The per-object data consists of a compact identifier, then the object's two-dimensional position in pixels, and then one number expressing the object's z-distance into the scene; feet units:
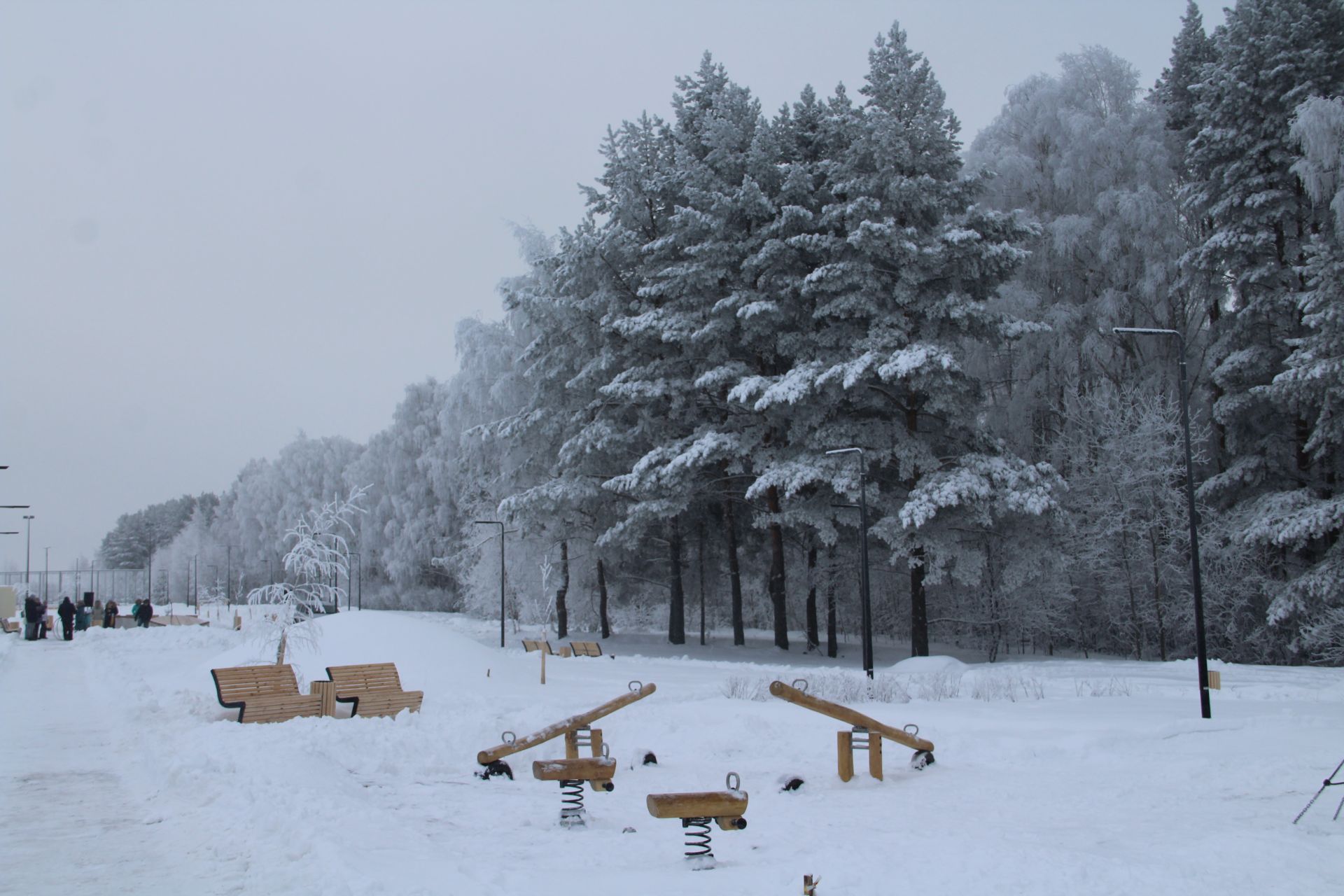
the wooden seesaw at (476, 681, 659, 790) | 35.12
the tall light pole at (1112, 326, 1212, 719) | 49.65
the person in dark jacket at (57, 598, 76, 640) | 115.44
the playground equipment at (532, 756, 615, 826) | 28.58
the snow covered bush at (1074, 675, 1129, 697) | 58.36
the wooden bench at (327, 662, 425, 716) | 49.37
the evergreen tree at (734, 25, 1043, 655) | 95.25
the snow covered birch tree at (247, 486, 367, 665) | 65.57
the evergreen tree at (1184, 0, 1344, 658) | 98.02
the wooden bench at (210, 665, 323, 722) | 46.98
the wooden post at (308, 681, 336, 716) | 48.80
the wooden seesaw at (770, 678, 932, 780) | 33.47
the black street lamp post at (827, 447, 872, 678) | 76.89
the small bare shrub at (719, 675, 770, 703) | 56.39
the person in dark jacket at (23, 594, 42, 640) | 116.67
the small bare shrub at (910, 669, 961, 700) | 55.93
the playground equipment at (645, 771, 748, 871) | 23.00
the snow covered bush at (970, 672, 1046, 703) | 55.57
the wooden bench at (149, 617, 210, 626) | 175.01
